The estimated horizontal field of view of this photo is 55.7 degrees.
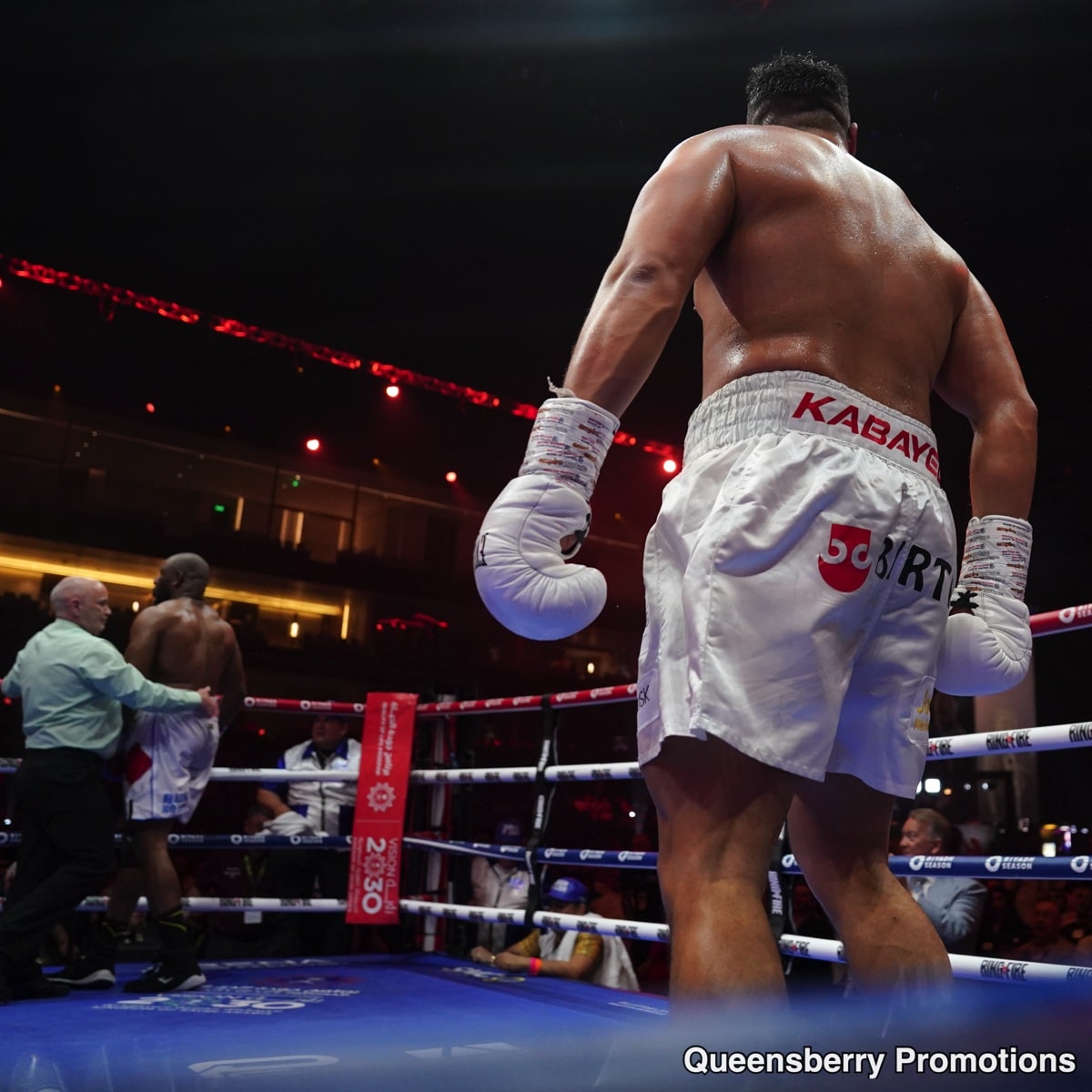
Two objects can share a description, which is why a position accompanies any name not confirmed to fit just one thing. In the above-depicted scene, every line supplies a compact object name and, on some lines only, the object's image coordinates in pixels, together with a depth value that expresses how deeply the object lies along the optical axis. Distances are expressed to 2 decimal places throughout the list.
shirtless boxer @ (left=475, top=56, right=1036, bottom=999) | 1.06
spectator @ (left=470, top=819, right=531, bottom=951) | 4.38
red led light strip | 11.28
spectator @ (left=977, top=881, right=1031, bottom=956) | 4.18
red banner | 3.66
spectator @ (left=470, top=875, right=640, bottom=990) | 3.23
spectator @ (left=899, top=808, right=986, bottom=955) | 3.37
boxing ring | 0.46
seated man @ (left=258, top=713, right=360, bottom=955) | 4.16
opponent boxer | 2.95
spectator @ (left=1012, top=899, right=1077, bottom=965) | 3.73
